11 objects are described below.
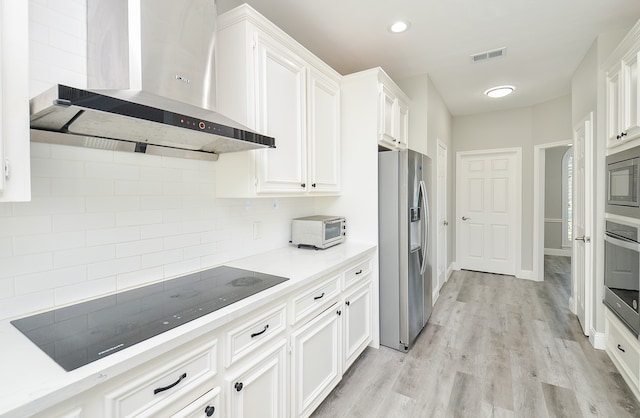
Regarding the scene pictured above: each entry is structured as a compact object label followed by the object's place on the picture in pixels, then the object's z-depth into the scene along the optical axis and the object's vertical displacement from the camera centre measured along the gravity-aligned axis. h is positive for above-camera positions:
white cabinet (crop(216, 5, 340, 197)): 1.78 +0.66
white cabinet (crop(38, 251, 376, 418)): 0.93 -0.66
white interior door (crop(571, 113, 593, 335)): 2.83 -0.19
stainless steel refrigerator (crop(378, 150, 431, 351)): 2.62 -0.39
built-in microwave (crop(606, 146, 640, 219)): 2.01 +0.13
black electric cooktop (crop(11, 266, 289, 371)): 0.93 -0.42
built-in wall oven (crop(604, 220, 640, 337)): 2.00 -0.51
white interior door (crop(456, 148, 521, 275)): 4.99 -0.12
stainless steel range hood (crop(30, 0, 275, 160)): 1.10 +0.53
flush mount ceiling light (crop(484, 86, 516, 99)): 3.97 +1.47
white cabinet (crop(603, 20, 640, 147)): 2.03 +0.80
